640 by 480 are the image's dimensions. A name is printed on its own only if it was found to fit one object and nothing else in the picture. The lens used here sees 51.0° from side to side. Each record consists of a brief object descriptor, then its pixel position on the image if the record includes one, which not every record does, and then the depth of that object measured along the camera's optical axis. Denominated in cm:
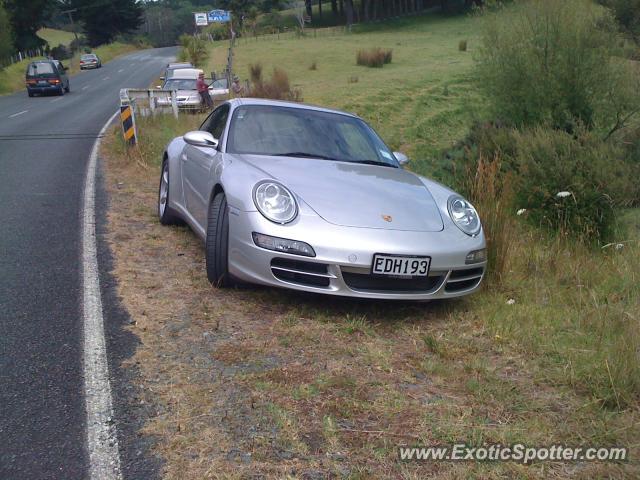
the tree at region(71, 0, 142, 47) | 8588
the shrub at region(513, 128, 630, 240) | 748
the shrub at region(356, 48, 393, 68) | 3466
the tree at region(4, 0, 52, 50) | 6469
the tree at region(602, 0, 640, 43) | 1816
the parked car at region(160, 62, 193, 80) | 2486
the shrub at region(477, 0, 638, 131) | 1357
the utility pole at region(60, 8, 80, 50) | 8285
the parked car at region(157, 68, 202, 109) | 2059
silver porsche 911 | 431
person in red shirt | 2028
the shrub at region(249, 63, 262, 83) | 2484
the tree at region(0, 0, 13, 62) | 4875
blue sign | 5897
